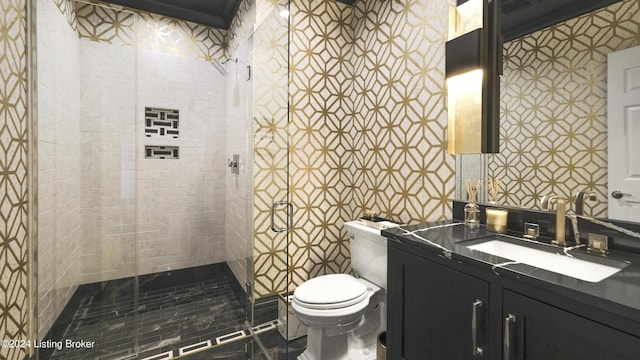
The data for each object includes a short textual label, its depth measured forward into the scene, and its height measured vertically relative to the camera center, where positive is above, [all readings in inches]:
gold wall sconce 57.9 +22.7
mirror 44.6 +12.3
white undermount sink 37.6 -12.2
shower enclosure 61.1 -1.8
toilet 62.3 -28.7
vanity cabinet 28.0 -17.2
